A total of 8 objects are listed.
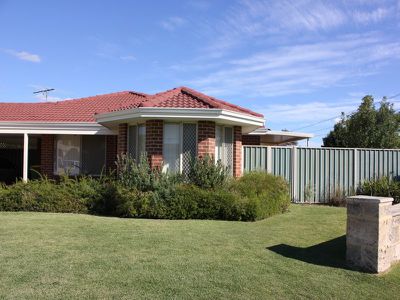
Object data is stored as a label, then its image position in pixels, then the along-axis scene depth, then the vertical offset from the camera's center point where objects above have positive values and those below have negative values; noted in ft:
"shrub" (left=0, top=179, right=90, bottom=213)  38.09 -3.13
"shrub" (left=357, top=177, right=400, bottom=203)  49.20 -2.52
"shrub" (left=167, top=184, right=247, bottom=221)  34.65 -3.25
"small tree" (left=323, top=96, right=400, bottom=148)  96.22 +8.15
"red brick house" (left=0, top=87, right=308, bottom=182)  39.42 +3.25
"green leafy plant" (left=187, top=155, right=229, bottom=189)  36.94 -0.90
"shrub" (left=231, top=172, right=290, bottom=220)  35.04 -2.30
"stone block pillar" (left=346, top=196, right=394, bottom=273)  20.54 -3.14
